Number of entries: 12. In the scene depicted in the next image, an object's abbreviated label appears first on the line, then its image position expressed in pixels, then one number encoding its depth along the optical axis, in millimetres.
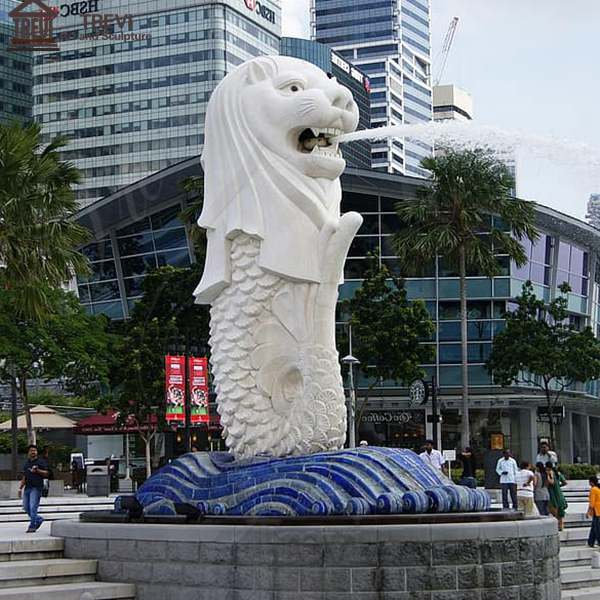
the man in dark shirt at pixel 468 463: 27656
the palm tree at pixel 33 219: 26562
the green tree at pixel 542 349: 44750
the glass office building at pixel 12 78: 129875
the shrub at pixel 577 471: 40781
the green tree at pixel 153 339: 39594
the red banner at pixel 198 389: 31511
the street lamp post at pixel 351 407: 35969
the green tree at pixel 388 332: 40031
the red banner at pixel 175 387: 31234
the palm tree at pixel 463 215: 40031
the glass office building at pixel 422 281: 51625
